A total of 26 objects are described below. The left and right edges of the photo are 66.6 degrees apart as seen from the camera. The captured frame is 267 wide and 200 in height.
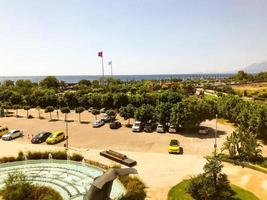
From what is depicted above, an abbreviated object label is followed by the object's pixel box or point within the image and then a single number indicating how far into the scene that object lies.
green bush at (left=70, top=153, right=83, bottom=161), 22.50
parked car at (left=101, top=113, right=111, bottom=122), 37.64
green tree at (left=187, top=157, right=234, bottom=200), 16.22
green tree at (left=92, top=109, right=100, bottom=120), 40.05
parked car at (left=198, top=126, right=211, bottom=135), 31.38
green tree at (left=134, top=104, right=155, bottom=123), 33.39
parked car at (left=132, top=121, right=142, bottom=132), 32.75
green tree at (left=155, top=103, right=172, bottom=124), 32.29
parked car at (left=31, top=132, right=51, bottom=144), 29.01
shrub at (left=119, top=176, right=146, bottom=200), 15.66
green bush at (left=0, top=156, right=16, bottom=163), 22.29
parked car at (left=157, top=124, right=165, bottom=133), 31.96
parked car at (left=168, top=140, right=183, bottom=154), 24.59
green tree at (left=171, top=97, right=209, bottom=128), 30.79
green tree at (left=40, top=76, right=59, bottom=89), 85.76
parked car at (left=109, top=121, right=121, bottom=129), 34.48
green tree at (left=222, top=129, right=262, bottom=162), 21.91
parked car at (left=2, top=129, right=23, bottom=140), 30.21
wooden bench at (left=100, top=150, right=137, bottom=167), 21.77
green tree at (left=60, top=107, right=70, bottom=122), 38.32
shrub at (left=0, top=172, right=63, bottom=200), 15.50
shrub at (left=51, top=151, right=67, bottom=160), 22.77
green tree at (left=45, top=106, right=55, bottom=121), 40.91
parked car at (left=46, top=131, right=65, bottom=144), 28.57
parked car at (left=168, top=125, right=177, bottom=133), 31.75
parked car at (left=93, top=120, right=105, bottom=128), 35.61
